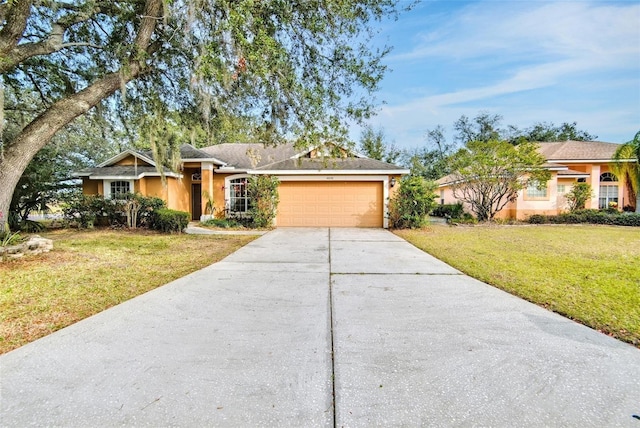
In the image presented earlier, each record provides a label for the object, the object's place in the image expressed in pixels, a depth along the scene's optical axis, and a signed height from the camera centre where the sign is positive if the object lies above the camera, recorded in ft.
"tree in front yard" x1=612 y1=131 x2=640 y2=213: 48.49 +5.55
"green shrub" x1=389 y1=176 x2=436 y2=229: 41.42 -0.41
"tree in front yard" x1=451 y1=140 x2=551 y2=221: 45.96 +4.40
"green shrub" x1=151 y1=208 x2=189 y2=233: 36.73 -2.14
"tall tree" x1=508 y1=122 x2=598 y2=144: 113.39 +24.28
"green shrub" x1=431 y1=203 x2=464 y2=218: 59.72 -2.40
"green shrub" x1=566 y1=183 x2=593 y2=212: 54.82 +0.25
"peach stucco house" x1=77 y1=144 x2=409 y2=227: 44.55 +2.60
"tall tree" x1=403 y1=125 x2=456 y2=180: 117.60 +18.95
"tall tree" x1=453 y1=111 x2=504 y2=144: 112.37 +26.78
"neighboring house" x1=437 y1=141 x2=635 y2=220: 55.11 +2.80
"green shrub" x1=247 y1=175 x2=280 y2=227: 42.96 +0.44
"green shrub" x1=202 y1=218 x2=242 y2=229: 45.01 -3.19
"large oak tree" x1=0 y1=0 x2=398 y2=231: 20.49 +11.80
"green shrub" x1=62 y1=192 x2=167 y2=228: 39.60 -0.67
